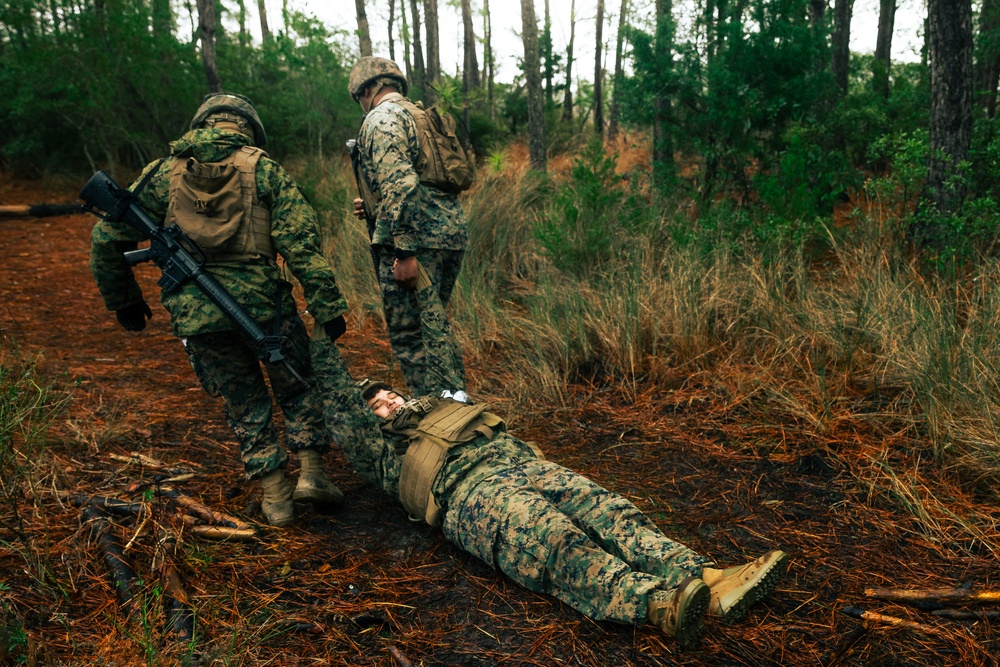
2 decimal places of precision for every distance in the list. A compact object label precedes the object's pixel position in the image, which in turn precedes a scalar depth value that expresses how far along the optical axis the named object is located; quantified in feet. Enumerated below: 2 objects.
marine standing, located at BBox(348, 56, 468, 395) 11.47
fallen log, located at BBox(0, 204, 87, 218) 34.09
